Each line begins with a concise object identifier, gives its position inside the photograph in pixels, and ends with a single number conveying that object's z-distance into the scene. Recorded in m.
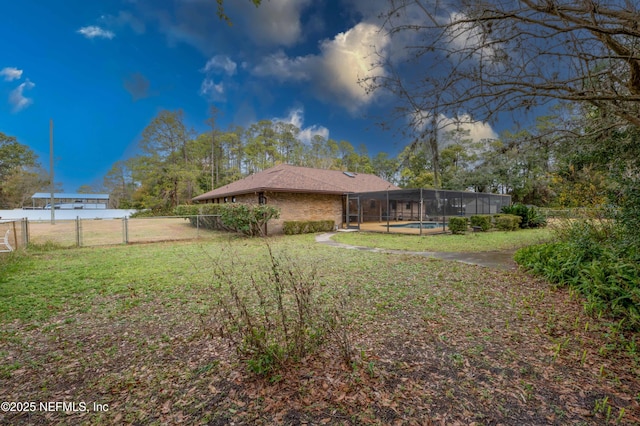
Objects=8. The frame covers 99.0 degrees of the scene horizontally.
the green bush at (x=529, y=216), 17.72
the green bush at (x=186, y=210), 22.93
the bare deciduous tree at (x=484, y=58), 2.89
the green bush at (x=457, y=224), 15.14
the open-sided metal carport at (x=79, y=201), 48.23
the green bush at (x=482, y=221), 16.33
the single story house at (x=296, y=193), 15.59
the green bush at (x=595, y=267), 3.70
